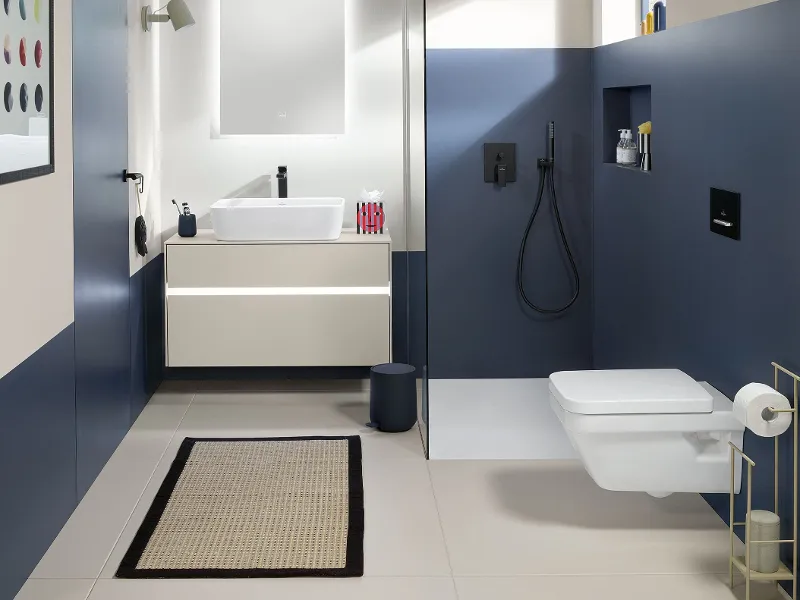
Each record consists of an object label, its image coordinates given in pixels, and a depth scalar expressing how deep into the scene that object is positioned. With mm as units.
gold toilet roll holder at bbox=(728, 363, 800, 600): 2707
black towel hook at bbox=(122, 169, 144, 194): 4286
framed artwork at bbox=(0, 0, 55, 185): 2609
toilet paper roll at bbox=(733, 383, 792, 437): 2742
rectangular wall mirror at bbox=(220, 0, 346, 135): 5074
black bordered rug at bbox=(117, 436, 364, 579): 3068
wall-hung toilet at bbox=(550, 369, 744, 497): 3117
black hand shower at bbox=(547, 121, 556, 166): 5098
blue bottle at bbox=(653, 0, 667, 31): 4316
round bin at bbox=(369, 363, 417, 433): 4371
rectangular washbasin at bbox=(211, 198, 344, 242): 4734
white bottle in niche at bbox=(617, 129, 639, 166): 4566
